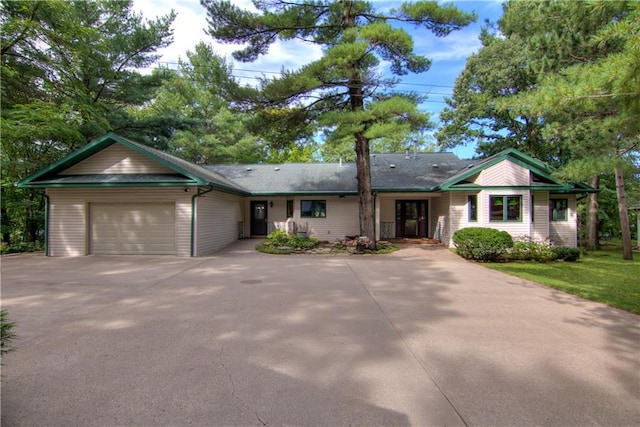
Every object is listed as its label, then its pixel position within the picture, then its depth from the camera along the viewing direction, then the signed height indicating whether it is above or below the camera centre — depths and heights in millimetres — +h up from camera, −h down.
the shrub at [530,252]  11422 -1287
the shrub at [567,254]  11797 -1396
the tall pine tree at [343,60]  10703 +5684
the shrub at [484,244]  11023 -957
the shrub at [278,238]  13574 -903
